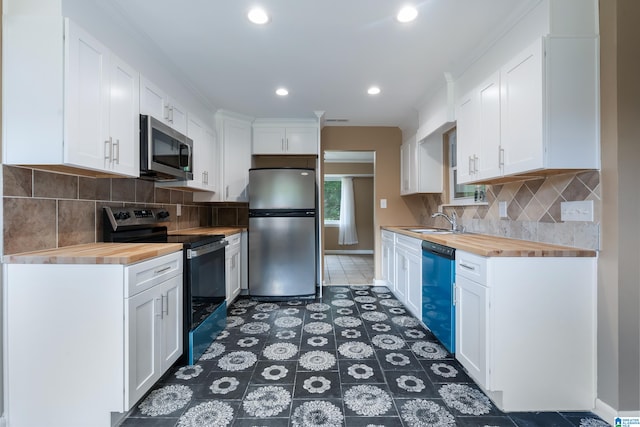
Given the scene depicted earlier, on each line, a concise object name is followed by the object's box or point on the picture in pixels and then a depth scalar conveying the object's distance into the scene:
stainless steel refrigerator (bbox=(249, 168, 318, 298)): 3.41
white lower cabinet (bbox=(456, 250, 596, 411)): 1.54
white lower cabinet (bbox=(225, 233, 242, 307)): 3.01
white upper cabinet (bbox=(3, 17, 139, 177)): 1.38
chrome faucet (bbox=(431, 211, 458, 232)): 3.02
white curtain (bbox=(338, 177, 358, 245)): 7.29
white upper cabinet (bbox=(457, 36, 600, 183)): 1.54
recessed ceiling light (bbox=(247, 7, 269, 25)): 1.78
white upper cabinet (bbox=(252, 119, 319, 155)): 3.83
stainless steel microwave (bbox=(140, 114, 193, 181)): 1.98
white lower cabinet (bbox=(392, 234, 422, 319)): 2.62
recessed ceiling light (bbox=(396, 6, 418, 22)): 1.77
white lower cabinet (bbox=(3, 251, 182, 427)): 1.38
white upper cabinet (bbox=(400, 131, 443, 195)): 3.40
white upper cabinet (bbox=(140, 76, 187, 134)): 2.05
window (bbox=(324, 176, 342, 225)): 7.66
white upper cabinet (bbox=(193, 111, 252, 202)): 3.60
